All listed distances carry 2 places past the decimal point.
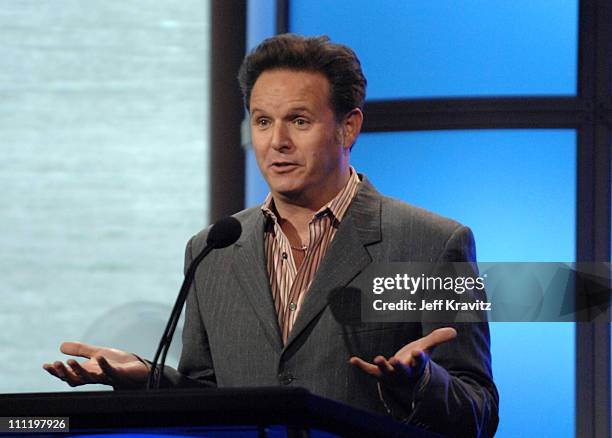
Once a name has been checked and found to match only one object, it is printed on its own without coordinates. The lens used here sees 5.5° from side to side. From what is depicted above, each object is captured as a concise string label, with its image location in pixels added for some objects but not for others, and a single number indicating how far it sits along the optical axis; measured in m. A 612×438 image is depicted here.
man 9.74
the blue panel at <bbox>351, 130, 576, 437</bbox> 10.65
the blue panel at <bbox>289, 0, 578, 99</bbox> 10.67
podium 9.09
